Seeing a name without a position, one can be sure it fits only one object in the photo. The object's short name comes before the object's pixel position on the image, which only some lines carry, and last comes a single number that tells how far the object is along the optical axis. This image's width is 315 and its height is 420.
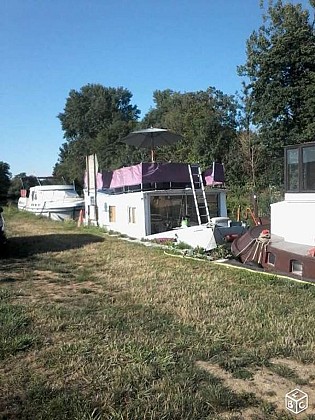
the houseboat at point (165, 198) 15.66
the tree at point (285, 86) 28.27
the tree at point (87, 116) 74.31
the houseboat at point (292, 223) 8.79
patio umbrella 17.89
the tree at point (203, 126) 34.16
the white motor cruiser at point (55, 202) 29.27
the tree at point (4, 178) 78.44
